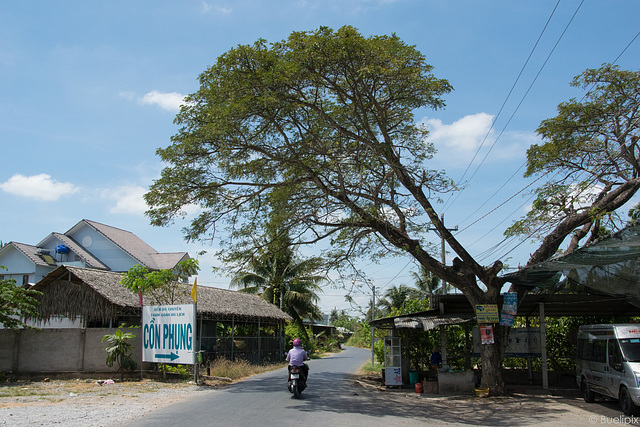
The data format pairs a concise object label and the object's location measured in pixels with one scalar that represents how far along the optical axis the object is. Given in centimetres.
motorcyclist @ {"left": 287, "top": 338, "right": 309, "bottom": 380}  1199
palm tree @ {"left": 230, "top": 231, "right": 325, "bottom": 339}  3588
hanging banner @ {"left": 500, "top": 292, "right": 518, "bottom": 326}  1375
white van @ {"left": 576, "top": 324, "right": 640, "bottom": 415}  959
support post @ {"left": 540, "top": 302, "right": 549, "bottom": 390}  1448
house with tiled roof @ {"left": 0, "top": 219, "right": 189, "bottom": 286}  3334
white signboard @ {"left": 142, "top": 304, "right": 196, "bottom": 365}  1482
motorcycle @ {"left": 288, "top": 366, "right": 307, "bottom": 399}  1176
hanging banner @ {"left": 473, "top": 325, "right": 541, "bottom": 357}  1548
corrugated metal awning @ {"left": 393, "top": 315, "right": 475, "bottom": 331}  1464
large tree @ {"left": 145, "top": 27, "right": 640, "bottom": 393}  1260
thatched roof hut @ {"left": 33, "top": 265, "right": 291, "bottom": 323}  1736
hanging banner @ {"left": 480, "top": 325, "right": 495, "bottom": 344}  1357
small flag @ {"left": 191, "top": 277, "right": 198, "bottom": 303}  1491
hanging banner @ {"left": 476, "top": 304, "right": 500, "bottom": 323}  1358
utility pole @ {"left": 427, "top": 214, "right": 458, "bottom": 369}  1521
